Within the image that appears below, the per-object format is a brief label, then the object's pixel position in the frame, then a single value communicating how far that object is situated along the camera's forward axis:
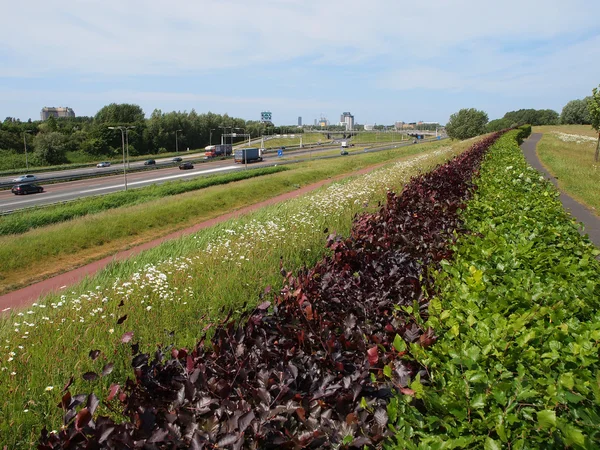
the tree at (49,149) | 70.06
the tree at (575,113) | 108.88
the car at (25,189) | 38.22
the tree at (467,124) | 86.69
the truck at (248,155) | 64.23
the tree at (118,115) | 100.69
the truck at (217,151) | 74.25
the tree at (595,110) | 33.53
